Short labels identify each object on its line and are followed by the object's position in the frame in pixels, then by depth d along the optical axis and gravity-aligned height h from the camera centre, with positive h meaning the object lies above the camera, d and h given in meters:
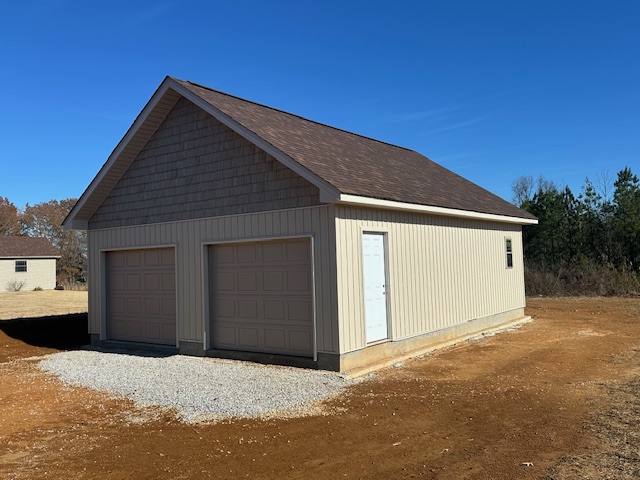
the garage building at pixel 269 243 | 9.14 +0.38
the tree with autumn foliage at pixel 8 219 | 56.34 +5.37
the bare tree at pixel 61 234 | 47.09 +3.38
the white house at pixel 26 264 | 38.22 +0.39
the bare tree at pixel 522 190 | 43.79 +5.30
